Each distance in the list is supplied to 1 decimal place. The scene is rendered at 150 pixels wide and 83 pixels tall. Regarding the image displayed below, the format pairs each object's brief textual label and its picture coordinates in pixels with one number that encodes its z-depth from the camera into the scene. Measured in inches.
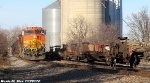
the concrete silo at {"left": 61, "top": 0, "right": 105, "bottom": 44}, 3752.5
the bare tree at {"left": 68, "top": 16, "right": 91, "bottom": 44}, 3491.6
